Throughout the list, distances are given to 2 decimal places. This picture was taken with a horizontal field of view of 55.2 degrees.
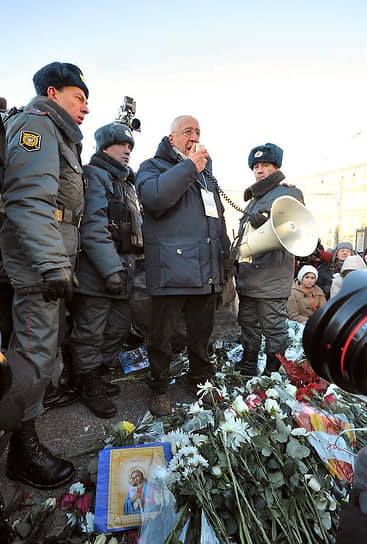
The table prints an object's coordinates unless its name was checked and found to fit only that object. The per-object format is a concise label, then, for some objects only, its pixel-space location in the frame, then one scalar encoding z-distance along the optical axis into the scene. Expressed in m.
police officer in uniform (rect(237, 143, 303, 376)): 3.04
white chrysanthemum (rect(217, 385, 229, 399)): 1.81
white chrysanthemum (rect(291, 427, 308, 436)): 1.39
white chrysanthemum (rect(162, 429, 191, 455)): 1.44
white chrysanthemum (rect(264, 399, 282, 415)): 1.50
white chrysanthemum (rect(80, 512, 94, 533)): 1.39
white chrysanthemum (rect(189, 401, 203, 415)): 1.64
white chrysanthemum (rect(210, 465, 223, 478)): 1.29
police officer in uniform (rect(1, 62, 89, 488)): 1.78
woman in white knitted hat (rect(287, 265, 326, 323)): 4.98
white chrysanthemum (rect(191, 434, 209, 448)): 1.44
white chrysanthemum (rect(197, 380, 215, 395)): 1.72
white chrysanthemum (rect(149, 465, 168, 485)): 1.35
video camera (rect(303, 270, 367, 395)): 0.66
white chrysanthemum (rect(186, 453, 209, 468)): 1.30
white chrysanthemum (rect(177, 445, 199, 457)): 1.35
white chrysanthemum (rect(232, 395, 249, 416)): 1.50
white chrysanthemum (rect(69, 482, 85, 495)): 1.59
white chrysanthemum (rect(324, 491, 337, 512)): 1.21
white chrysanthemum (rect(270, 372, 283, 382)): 1.98
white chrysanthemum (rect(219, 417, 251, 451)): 1.37
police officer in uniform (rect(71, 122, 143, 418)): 2.58
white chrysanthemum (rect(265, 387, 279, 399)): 1.62
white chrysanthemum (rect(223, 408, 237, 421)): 1.48
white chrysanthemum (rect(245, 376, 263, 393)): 2.02
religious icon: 1.38
